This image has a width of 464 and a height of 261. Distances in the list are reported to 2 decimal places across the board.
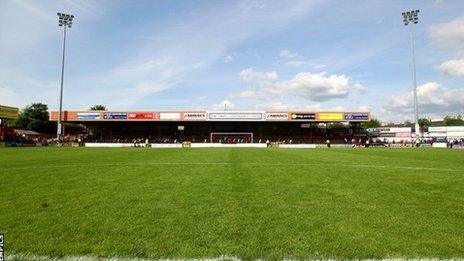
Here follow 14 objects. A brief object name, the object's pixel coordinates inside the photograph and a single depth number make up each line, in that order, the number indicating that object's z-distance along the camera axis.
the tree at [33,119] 109.12
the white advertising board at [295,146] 66.57
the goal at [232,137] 78.38
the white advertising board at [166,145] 64.07
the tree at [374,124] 180.27
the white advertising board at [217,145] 64.38
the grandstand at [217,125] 73.81
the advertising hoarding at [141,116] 74.94
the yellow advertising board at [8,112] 59.68
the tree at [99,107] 142.88
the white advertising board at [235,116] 74.12
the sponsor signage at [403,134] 106.09
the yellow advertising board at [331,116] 73.25
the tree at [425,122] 173.75
